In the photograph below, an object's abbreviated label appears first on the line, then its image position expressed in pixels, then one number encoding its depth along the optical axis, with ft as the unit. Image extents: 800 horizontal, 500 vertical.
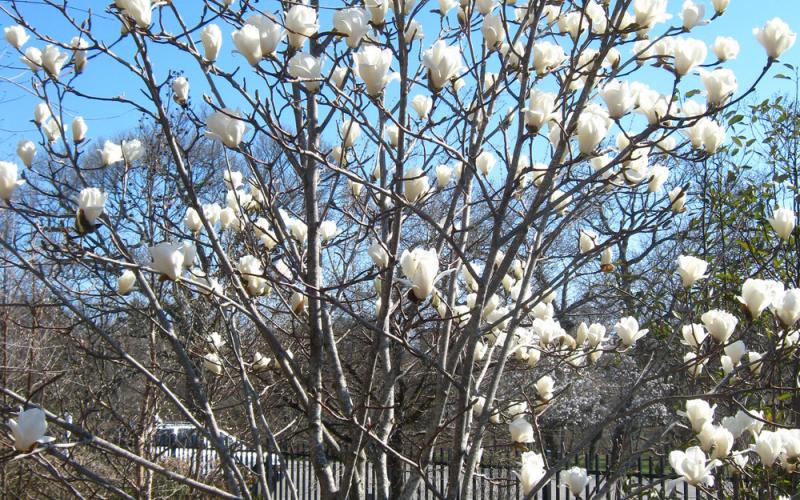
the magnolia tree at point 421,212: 5.63
